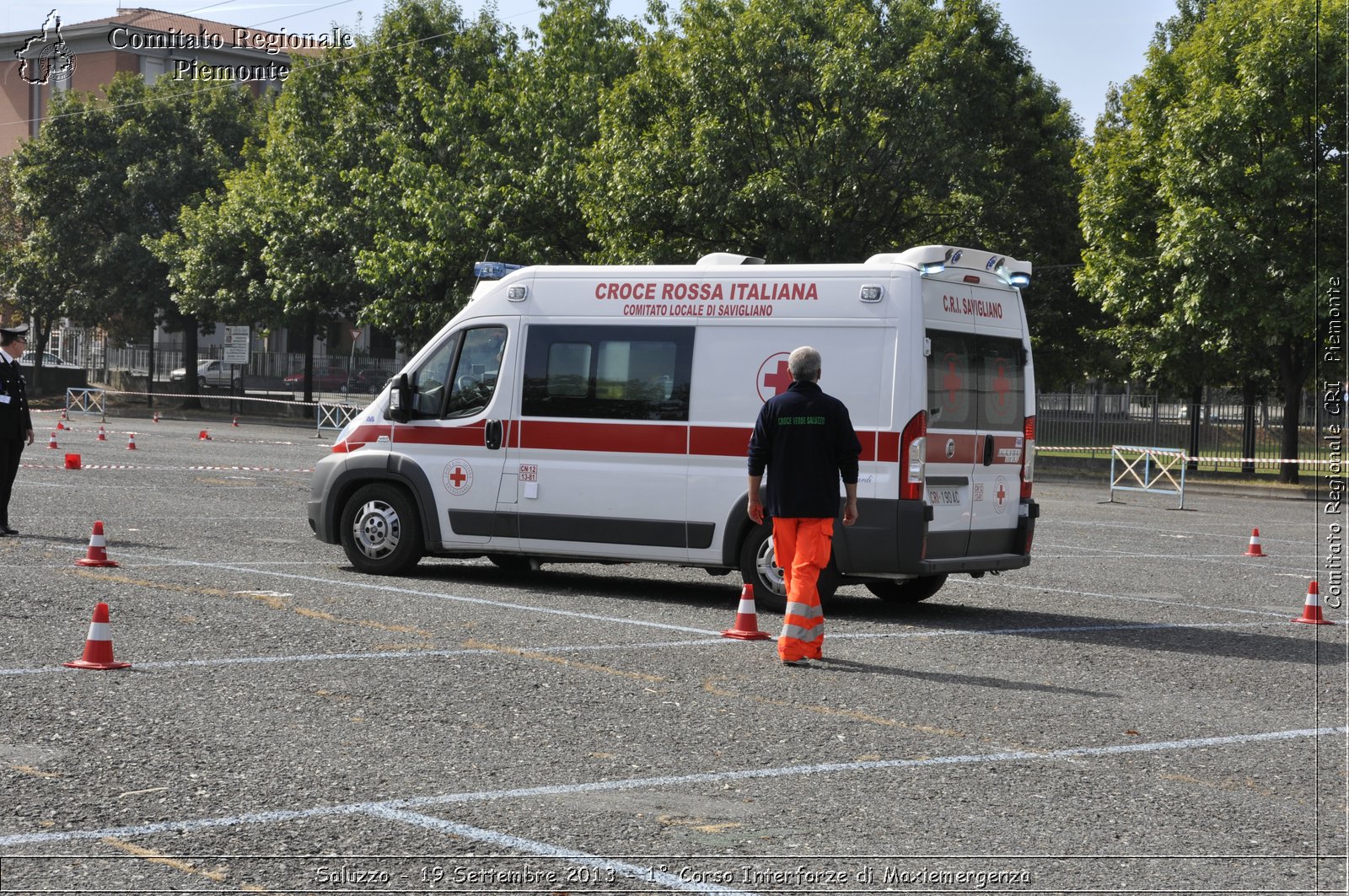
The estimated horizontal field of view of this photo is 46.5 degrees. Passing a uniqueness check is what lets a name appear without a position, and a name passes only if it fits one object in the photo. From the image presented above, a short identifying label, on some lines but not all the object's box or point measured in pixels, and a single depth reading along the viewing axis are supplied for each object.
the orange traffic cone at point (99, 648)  7.97
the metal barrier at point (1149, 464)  30.03
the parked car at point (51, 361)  68.03
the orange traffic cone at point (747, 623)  9.85
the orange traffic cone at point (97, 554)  12.20
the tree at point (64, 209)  57.66
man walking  8.94
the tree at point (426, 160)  40.97
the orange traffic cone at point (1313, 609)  11.76
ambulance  10.91
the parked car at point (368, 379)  65.75
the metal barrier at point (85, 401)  51.61
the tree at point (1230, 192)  32.38
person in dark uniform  14.27
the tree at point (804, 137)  33.34
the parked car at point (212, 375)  65.12
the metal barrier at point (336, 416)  44.31
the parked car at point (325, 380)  65.94
